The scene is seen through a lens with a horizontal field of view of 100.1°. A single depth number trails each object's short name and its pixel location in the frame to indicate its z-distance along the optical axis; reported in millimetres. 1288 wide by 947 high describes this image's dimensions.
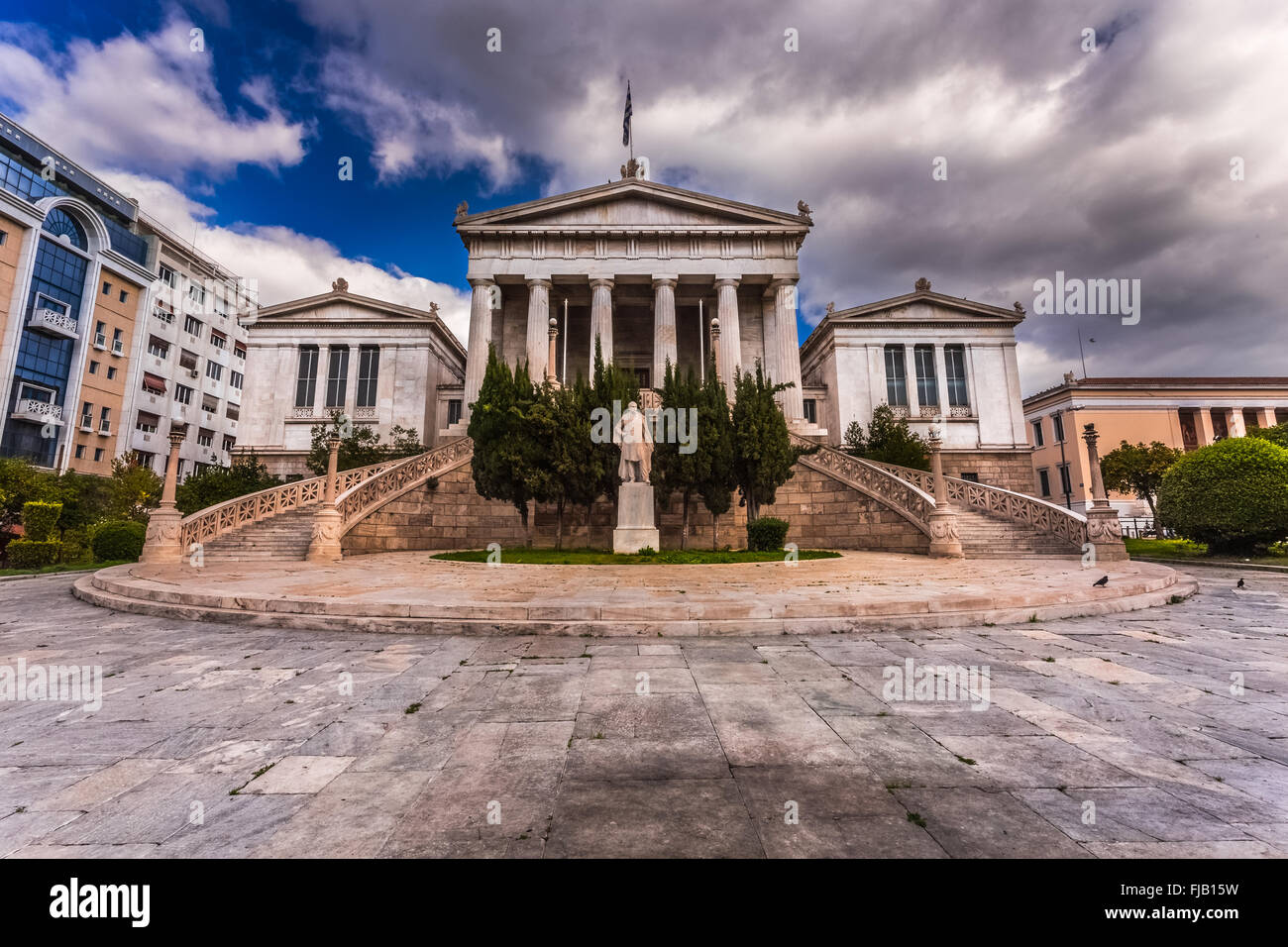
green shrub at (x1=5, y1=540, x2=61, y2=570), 16828
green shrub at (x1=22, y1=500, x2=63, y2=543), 17516
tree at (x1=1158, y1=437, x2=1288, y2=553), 15648
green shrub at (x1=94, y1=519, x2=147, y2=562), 17634
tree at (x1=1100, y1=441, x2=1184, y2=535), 36812
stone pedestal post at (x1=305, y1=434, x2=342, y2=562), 15656
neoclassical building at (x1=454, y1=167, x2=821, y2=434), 29938
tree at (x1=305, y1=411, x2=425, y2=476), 26917
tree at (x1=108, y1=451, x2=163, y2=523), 24614
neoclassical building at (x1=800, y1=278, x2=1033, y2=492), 36062
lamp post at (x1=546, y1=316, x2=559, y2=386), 25844
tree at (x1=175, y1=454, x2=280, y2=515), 20141
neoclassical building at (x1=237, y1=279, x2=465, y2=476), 35812
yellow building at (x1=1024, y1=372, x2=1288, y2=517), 47688
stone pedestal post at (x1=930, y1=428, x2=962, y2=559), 15953
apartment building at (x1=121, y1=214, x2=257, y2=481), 43312
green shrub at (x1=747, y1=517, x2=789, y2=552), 16969
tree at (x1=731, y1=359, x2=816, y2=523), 17078
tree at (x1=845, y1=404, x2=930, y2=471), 25344
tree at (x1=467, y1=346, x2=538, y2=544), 16875
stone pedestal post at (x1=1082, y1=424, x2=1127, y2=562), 14734
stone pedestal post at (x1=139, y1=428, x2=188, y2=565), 14674
